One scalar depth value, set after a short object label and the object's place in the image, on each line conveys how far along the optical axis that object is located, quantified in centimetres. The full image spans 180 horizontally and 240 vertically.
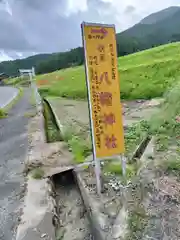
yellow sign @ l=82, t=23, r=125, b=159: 235
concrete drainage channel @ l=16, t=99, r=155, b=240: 211
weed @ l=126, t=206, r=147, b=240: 177
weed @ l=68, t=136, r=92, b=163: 371
